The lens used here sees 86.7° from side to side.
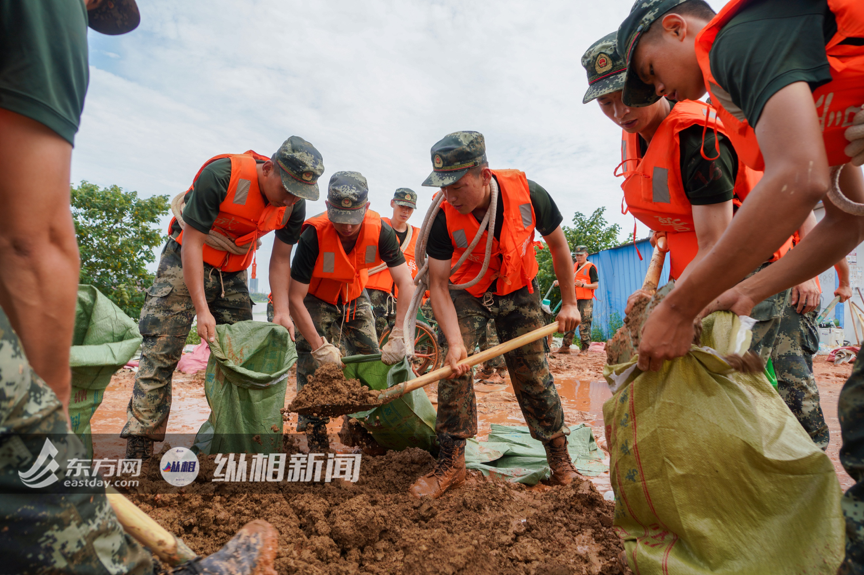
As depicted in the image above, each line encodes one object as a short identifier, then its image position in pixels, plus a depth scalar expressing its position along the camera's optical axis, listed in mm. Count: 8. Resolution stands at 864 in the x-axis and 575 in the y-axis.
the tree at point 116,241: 7766
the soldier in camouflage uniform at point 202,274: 2639
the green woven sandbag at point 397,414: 2791
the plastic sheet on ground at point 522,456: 2820
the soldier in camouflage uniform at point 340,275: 3291
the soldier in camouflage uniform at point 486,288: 2559
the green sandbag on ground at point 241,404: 2312
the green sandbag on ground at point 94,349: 1827
